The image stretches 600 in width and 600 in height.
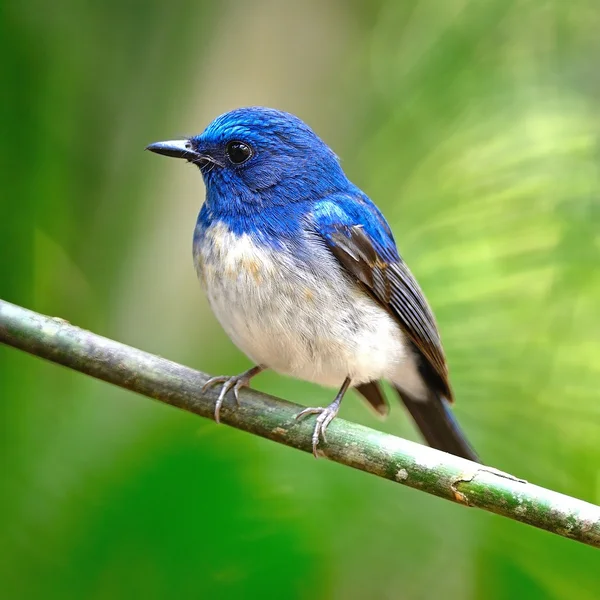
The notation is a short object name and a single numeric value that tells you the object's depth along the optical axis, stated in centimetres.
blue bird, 548
